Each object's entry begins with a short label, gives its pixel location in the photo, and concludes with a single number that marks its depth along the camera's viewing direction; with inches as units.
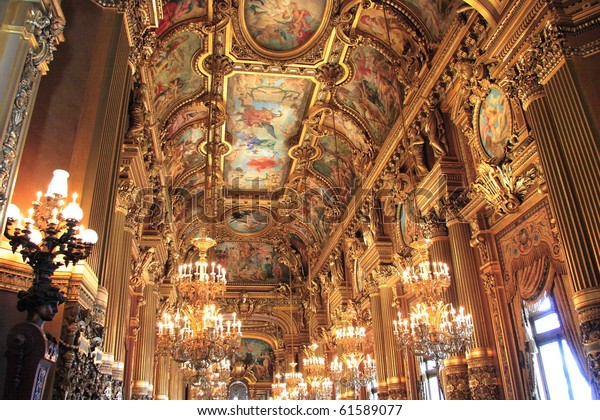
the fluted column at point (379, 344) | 510.3
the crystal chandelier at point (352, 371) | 487.2
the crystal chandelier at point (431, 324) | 289.6
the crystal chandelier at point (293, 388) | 647.8
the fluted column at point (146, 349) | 463.2
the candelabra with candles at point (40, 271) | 140.2
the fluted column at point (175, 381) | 782.5
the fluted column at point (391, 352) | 481.7
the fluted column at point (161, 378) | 606.2
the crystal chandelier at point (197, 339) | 305.9
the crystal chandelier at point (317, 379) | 604.8
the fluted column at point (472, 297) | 319.6
